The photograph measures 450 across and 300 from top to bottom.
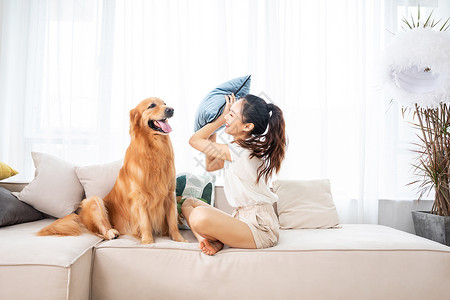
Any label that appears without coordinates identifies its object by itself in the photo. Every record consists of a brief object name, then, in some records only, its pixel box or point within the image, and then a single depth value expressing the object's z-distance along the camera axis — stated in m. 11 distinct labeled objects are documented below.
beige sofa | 1.51
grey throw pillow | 1.98
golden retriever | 1.79
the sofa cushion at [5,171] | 2.20
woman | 1.62
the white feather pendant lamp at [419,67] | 2.23
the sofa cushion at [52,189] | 2.16
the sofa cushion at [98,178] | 2.21
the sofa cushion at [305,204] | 2.32
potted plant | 2.25
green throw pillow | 2.27
